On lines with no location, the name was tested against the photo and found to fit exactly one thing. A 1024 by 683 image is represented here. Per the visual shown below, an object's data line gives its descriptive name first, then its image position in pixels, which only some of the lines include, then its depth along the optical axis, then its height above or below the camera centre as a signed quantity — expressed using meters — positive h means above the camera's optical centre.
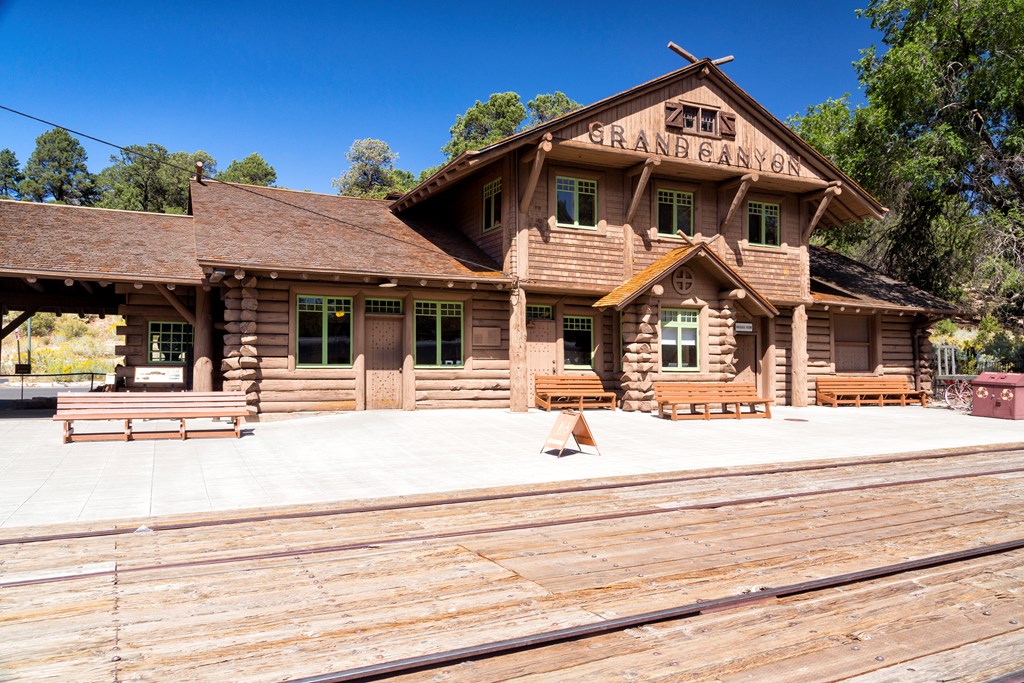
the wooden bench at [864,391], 21.78 -0.83
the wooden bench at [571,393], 18.27 -0.68
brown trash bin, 17.77 -0.81
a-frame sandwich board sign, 10.90 -1.04
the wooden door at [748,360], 21.80 +0.17
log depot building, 16.11 +2.36
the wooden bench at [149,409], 11.87 -0.69
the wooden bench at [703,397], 17.14 -0.77
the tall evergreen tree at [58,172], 55.62 +15.94
